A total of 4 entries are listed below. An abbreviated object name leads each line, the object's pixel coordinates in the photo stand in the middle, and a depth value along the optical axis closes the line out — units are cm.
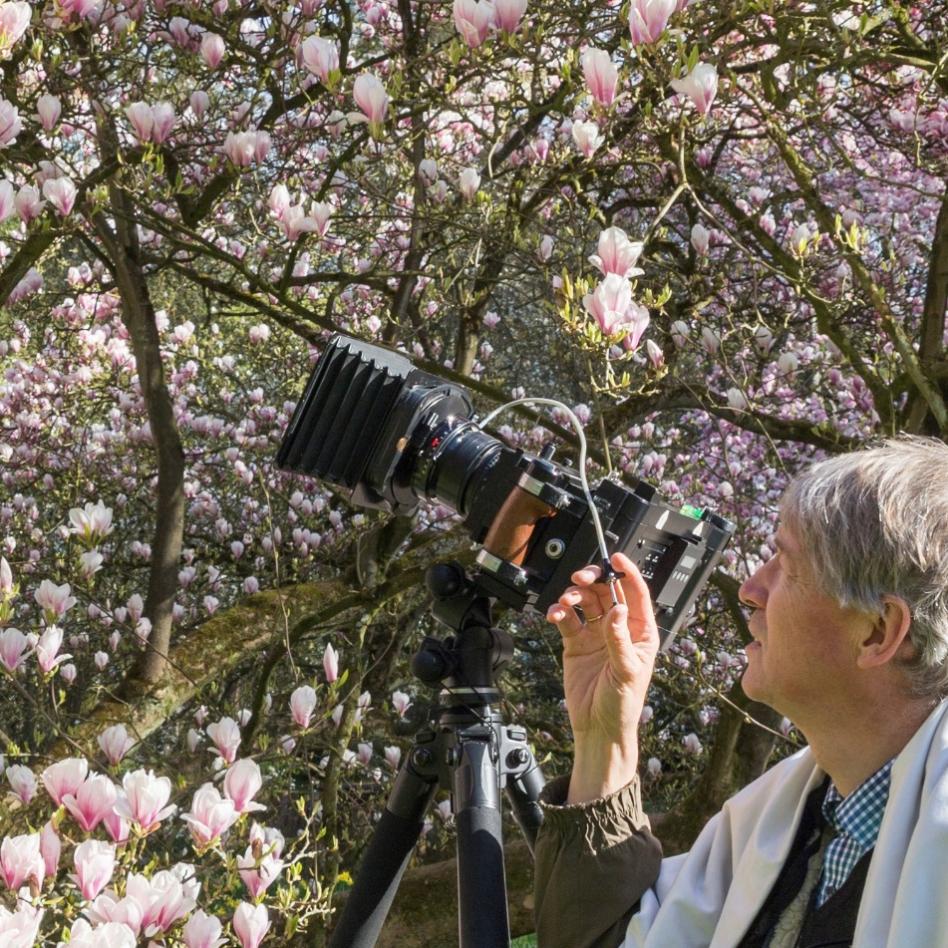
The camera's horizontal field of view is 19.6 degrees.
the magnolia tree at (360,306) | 309
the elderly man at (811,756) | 233
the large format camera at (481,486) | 254
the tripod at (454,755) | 256
